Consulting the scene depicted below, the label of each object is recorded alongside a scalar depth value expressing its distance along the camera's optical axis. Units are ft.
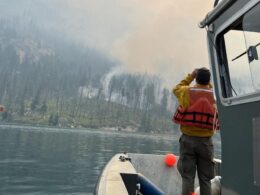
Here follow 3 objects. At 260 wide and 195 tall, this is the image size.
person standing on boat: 17.74
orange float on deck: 31.48
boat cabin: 11.73
